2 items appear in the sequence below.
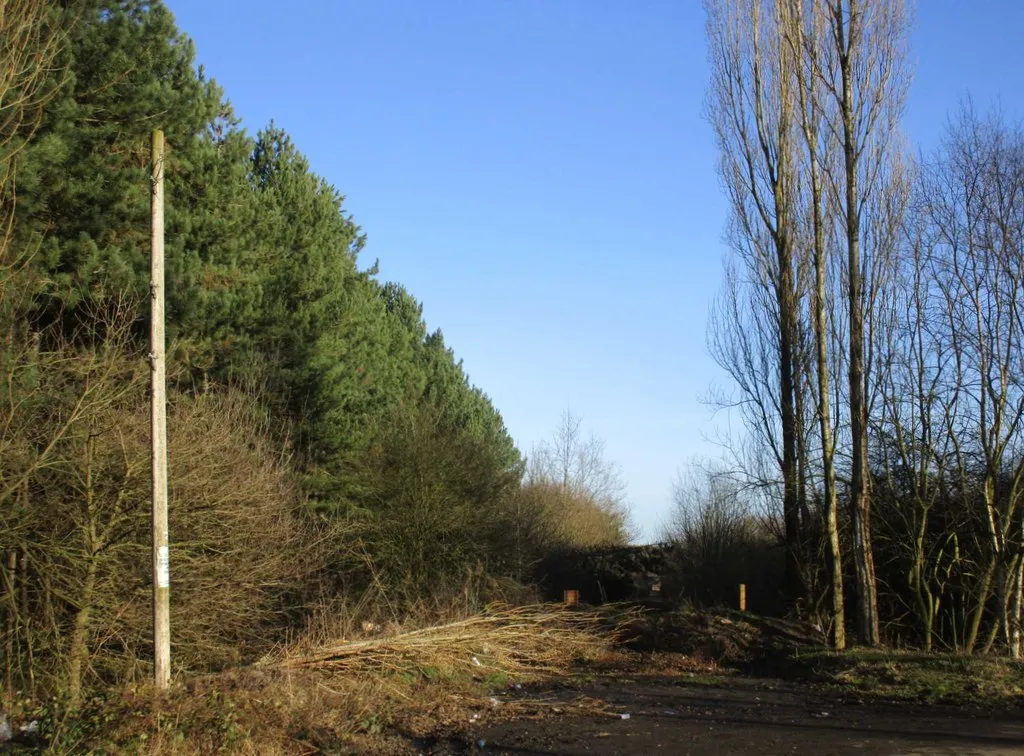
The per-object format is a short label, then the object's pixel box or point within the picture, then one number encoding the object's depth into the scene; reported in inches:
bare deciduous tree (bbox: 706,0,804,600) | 815.7
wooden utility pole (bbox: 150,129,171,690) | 399.5
